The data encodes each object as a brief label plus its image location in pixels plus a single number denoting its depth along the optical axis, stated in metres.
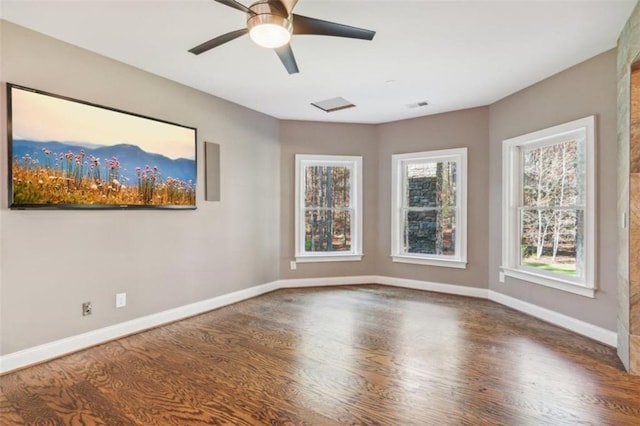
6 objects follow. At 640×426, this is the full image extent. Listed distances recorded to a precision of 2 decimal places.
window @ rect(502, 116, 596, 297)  3.22
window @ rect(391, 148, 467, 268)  4.84
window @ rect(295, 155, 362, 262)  5.31
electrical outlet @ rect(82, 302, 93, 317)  2.95
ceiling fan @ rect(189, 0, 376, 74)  1.88
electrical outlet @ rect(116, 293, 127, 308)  3.19
